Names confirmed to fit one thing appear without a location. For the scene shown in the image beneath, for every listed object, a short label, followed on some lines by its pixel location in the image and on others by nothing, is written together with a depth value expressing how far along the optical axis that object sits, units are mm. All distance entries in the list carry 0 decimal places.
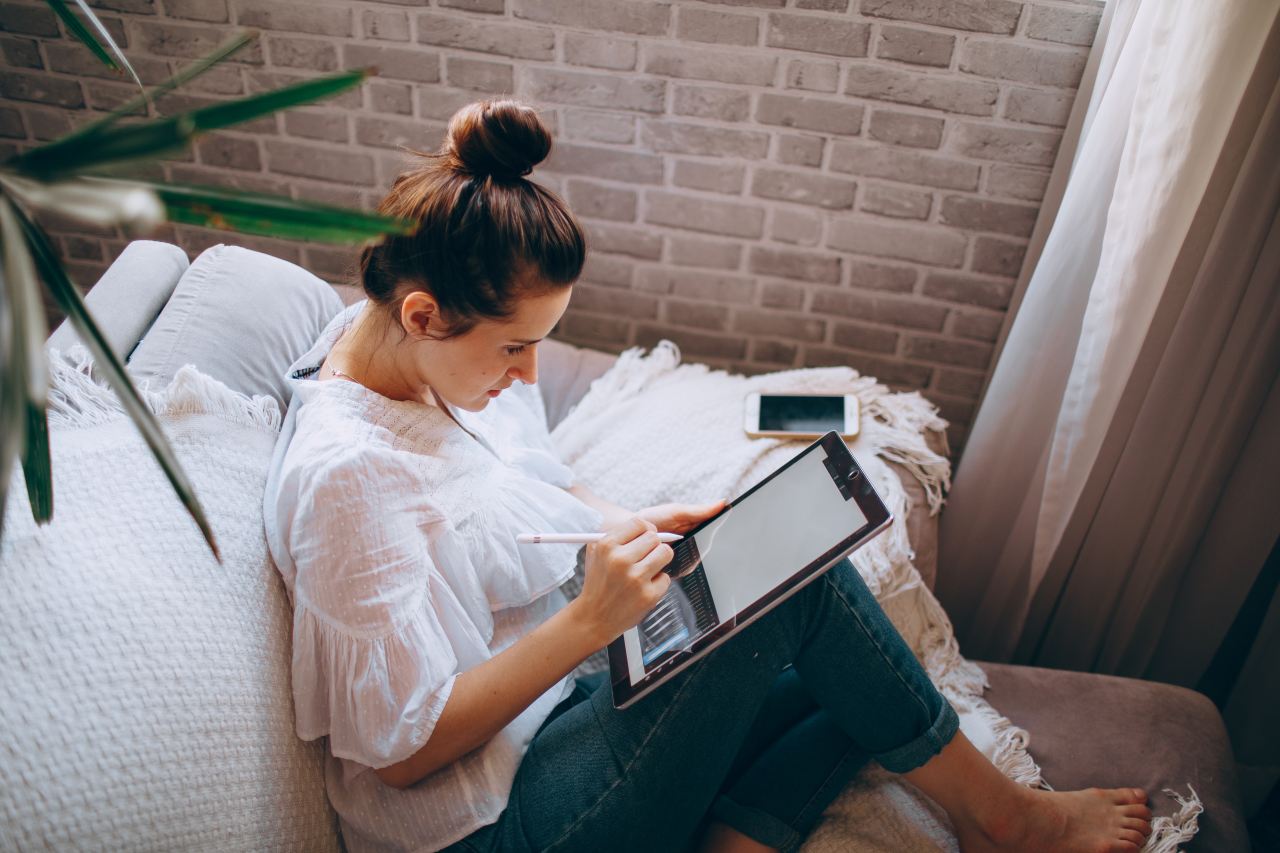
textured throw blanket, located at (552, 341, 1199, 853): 1006
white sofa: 660
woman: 815
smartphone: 1344
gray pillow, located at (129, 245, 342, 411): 1006
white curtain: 1063
